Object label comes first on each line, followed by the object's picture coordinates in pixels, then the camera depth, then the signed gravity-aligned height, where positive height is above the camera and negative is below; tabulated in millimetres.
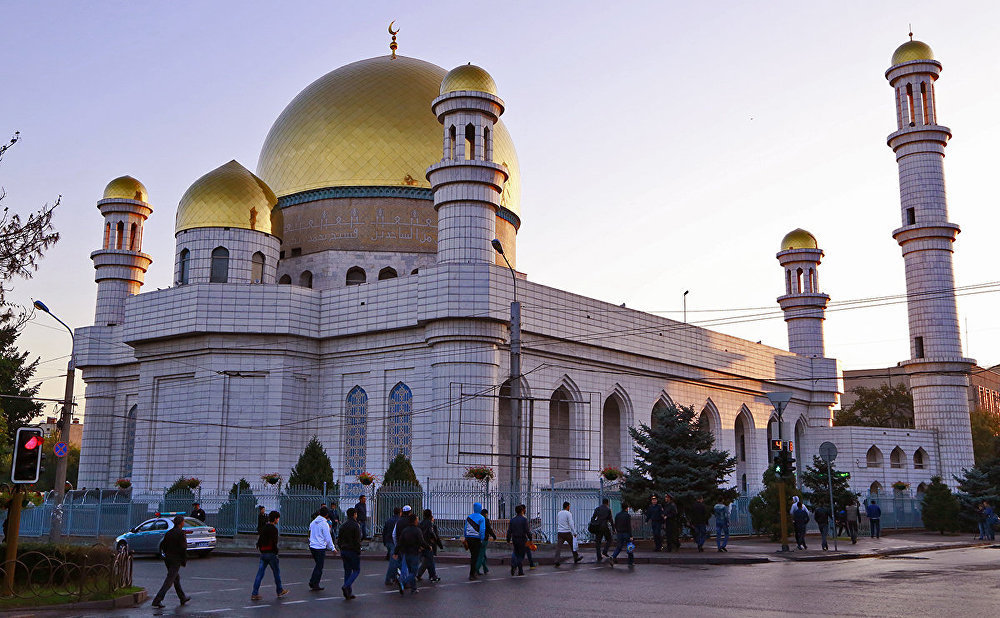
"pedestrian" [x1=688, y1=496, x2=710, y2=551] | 21391 -560
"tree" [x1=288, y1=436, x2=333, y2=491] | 27203 +662
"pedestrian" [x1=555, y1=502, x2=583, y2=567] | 18703 -672
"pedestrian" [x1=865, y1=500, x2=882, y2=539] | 27250 -606
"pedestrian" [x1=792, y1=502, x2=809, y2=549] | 22094 -586
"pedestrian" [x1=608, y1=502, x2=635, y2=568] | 18688 -686
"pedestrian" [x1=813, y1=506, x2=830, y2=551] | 22505 -508
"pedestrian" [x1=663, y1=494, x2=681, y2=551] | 20578 -578
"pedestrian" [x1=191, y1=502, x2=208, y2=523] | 24172 -518
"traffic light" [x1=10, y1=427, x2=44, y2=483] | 12375 +461
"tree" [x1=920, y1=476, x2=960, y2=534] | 31438 -391
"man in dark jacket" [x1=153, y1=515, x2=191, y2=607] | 12781 -828
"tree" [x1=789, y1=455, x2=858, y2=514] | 27031 +229
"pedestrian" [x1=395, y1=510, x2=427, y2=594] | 14195 -846
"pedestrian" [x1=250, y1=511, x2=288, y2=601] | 13539 -787
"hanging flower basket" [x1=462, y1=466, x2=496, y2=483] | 26875 +539
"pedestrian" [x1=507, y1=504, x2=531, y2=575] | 16891 -773
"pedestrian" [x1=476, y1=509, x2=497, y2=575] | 16562 -1089
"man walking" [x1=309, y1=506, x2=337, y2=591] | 14281 -706
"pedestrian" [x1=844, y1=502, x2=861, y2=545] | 25062 -660
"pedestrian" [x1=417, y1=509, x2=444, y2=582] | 15289 -831
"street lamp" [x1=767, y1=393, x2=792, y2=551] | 21281 +54
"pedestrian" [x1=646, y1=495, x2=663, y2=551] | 20219 -469
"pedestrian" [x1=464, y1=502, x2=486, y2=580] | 16250 -675
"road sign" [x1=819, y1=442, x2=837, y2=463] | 22359 +1014
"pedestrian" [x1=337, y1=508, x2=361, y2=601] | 13648 -795
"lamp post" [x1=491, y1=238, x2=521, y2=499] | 23547 +2451
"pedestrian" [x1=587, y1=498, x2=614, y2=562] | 19042 -586
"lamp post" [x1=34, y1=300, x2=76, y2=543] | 21688 +675
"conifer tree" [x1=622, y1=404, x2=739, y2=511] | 22703 +703
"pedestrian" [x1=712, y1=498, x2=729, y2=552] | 21297 -642
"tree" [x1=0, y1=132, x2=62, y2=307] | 14477 +3721
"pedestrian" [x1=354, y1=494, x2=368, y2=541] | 21842 -488
